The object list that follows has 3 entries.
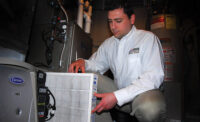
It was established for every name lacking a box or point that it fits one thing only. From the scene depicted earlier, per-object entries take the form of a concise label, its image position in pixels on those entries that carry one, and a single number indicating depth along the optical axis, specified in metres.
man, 0.76
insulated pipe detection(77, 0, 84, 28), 1.82
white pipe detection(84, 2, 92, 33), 2.04
